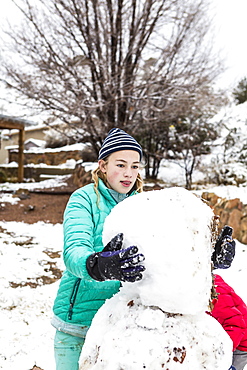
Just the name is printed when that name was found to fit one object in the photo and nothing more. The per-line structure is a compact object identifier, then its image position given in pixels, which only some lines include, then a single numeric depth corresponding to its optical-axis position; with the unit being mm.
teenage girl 1153
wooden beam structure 13453
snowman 992
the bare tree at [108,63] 8742
